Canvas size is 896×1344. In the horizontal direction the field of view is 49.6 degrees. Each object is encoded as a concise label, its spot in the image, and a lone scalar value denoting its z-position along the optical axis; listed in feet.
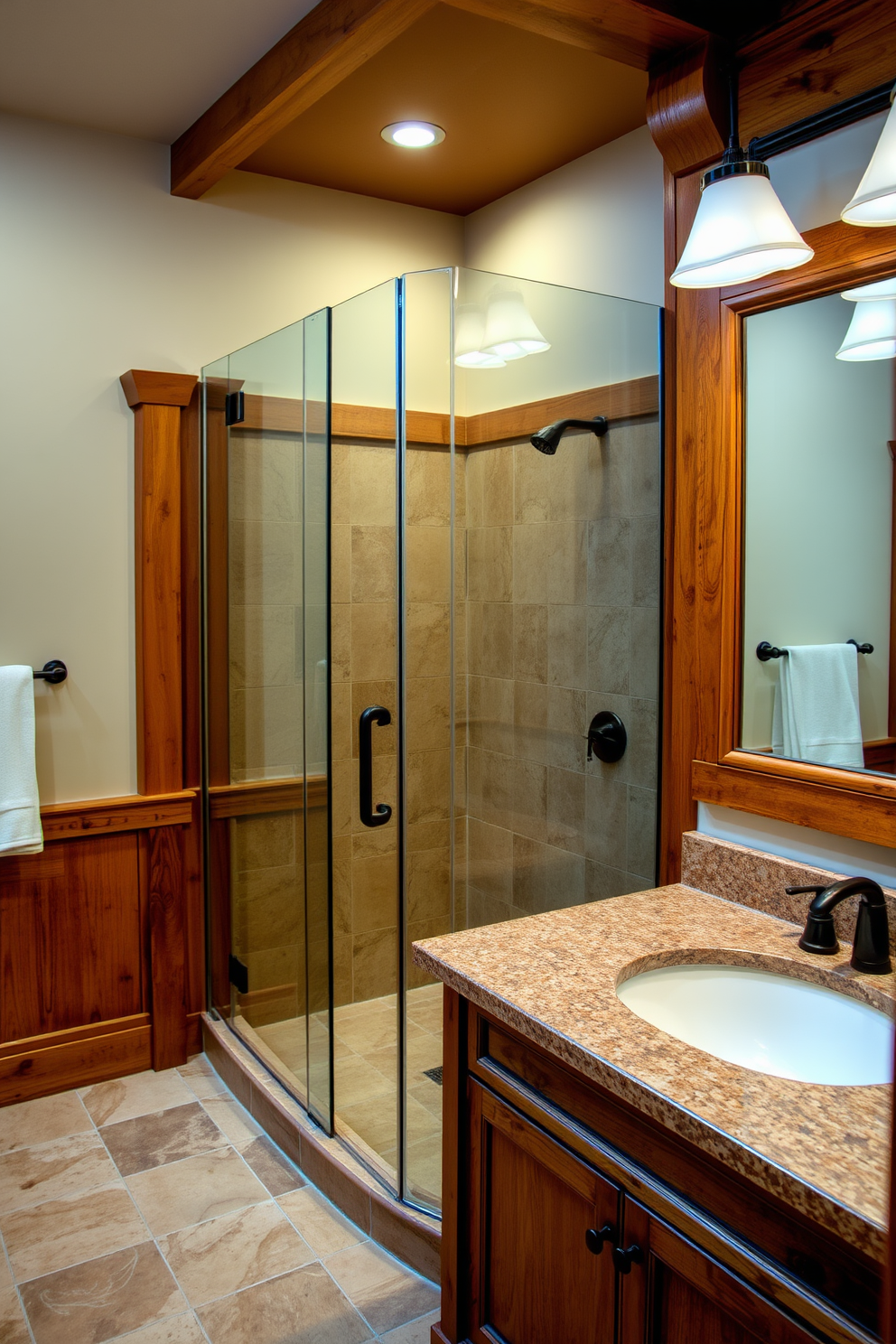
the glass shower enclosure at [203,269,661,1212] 6.32
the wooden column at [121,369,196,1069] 8.87
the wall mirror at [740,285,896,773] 5.11
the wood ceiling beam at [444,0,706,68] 5.49
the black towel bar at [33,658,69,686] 8.58
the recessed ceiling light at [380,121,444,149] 8.33
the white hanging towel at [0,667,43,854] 8.16
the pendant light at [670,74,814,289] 4.94
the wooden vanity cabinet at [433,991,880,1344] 3.43
